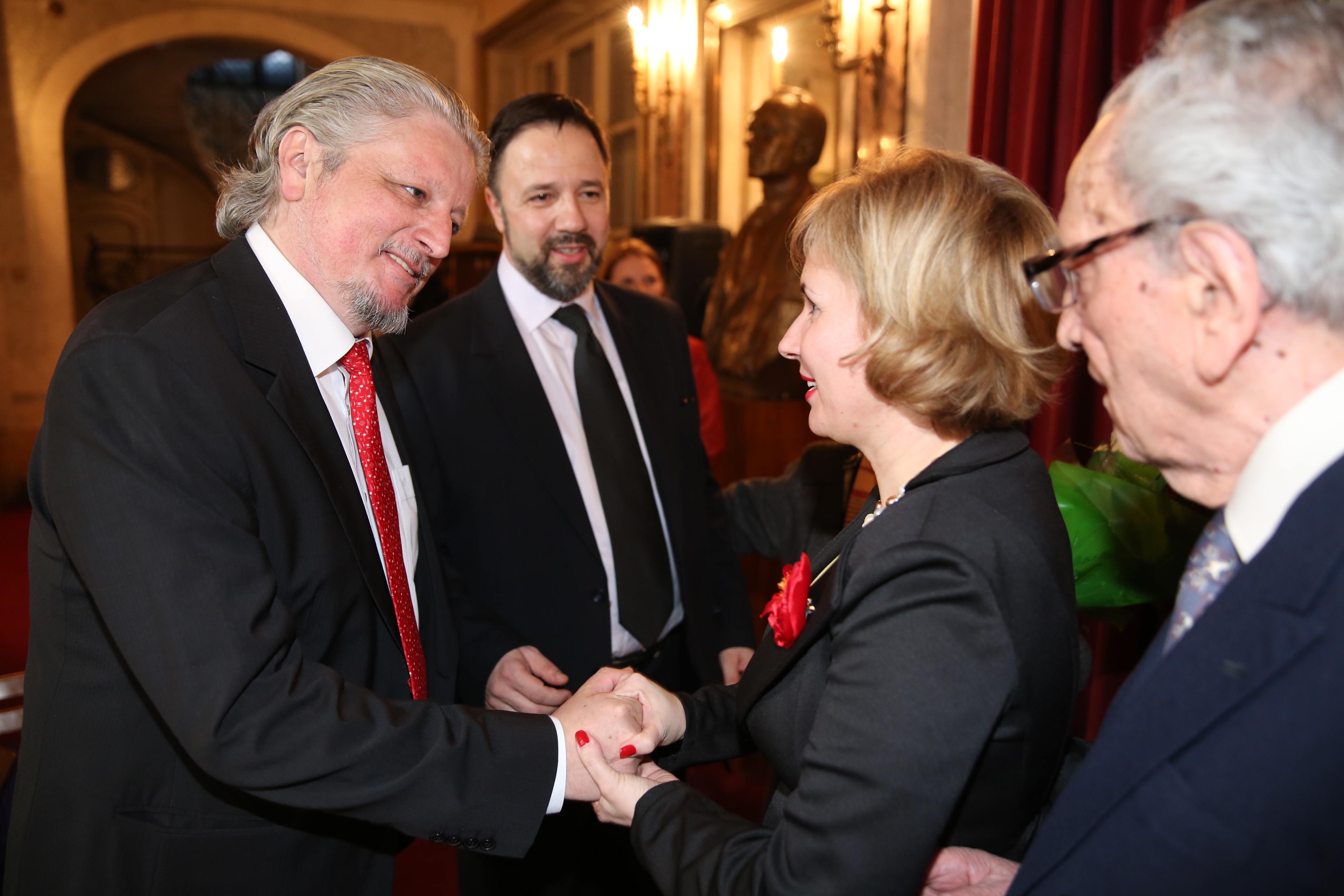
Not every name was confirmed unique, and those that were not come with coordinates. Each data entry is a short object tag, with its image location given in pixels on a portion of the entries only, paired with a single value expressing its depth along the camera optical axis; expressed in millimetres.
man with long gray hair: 1121
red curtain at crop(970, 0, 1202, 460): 2494
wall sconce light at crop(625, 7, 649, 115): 6383
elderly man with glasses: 748
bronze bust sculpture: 3920
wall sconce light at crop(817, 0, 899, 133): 4000
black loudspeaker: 5328
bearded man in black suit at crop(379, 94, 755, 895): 1963
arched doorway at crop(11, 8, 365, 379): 8062
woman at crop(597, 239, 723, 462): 3596
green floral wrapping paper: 1425
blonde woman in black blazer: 932
